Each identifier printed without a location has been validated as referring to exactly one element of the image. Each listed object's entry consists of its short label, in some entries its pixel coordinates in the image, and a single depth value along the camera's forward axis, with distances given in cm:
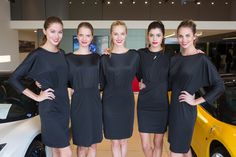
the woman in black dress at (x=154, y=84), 276
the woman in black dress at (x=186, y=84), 249
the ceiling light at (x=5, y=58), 1093
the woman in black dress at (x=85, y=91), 258
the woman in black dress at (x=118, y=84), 271
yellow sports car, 268
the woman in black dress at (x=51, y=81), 240
